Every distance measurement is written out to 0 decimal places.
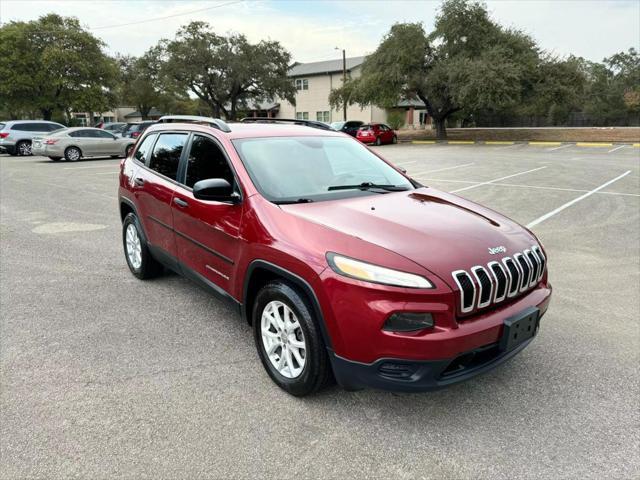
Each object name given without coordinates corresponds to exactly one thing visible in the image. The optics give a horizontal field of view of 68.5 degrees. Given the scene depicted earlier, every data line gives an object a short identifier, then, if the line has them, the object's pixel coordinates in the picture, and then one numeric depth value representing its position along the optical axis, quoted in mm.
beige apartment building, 50812
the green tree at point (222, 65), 40562
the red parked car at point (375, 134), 30562
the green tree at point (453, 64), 30625
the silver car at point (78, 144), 19391
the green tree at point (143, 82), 45375
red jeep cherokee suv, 2412
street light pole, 39500
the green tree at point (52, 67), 32625
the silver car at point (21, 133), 23016
